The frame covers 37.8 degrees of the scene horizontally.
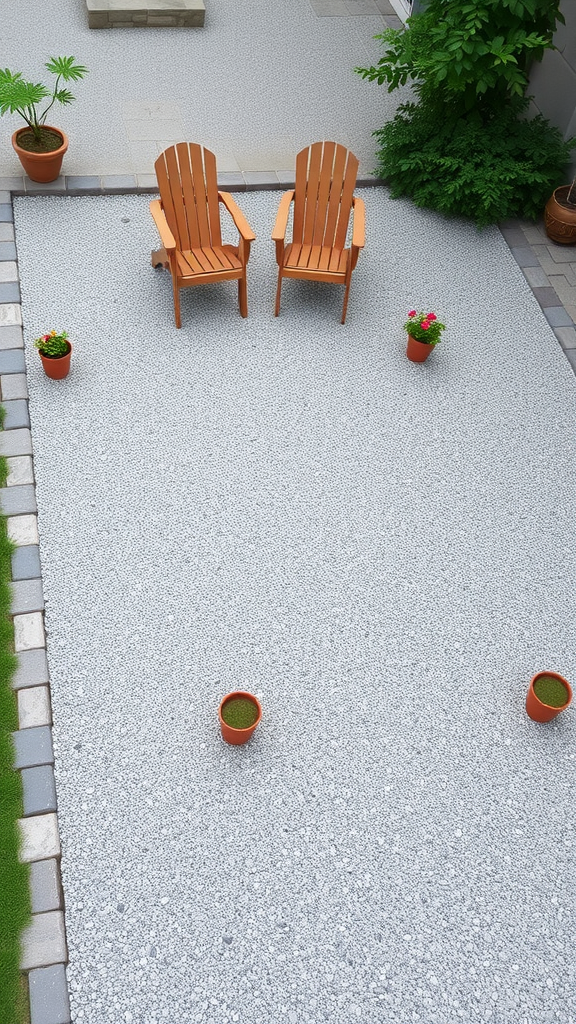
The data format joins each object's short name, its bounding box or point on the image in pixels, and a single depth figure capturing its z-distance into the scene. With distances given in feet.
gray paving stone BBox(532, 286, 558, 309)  19.06
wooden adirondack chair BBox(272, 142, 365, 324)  17.06
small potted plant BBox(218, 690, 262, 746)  11.39
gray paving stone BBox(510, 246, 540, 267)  19.92
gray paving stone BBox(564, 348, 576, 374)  17.95
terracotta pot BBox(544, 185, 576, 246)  19.72
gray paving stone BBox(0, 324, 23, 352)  16.39
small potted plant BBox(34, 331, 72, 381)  15.47
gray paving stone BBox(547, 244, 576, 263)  20.07
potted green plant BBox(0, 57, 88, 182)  17.94
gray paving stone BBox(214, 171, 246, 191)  20.33
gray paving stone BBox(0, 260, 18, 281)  17.72
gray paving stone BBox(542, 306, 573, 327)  18.67
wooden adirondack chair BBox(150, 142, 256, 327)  16.56
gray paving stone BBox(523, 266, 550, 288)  19.49
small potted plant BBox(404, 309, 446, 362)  16.63
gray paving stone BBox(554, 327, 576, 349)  18.26
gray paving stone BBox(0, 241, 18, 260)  18.13
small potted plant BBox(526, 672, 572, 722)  12.14
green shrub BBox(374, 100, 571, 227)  19.48
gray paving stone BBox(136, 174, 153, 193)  19.93
